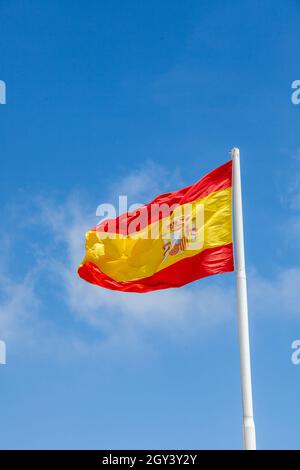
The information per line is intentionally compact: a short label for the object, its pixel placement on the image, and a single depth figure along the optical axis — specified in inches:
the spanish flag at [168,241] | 976.9
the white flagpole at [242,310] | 849.5
